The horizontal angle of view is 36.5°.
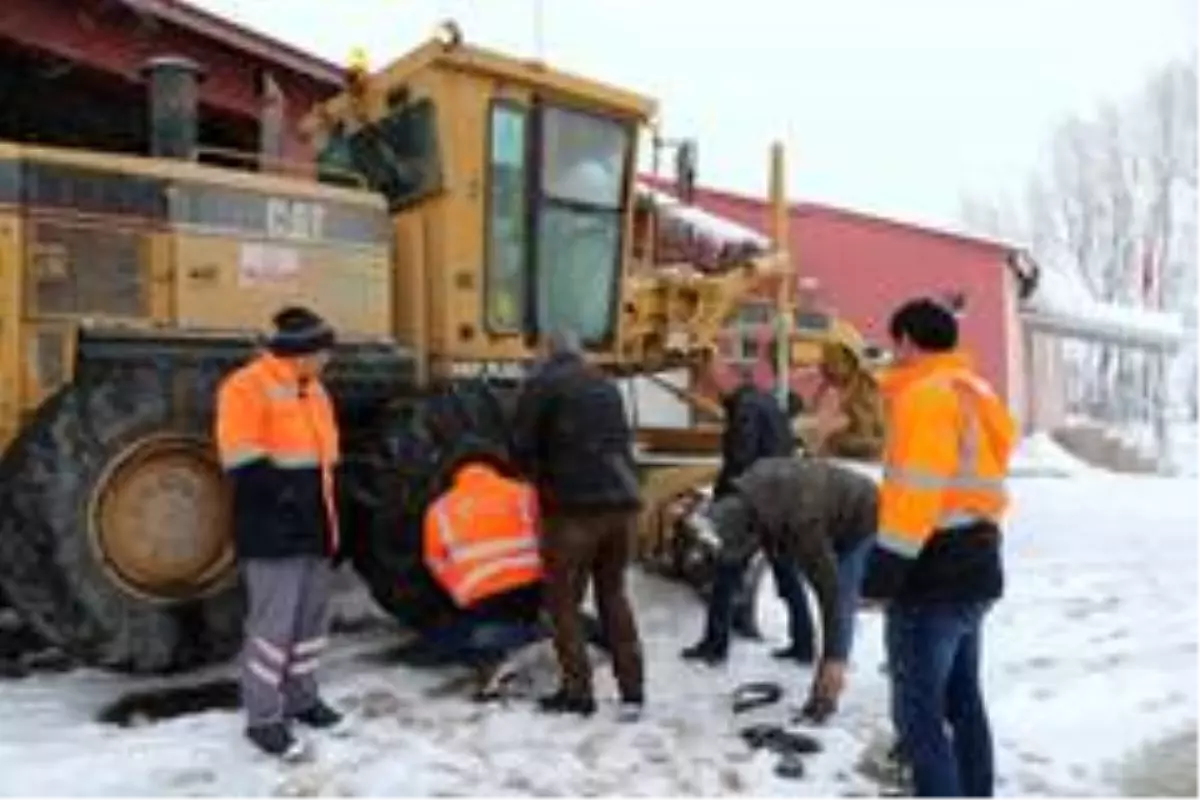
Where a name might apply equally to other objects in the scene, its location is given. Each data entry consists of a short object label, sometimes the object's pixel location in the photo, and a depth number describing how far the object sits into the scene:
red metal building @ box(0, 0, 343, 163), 13.12
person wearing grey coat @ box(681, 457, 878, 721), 8.01
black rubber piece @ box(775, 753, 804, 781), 7.14
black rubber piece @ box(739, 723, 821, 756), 7.45
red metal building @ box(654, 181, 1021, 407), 28.25
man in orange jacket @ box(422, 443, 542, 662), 8.18
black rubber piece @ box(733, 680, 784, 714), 8.13
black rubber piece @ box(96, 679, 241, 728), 7.60
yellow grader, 8.01
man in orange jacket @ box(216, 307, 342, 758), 7.21
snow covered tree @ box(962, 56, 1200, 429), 56.53
